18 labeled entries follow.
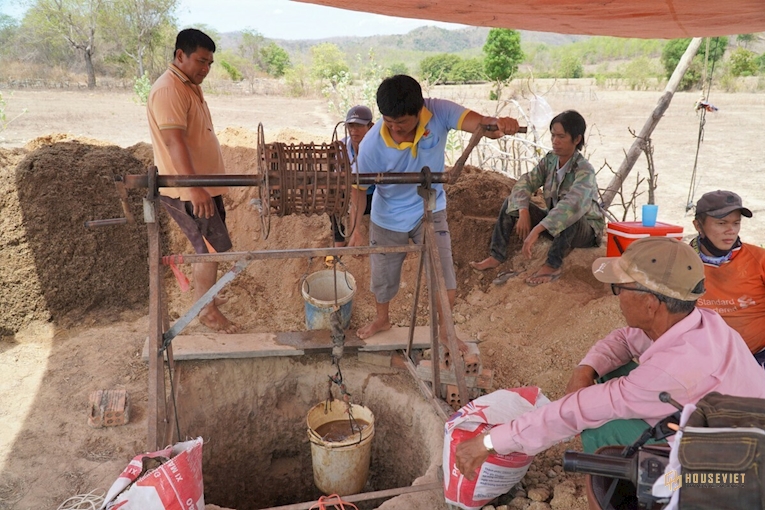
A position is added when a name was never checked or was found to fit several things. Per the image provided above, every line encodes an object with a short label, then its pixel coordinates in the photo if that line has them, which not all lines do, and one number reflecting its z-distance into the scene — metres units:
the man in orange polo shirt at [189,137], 3.23
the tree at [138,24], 25.06
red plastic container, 3.59
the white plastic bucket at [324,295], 3.81
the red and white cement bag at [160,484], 2.02
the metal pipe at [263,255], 2.53
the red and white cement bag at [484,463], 2.24
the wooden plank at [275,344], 3.62
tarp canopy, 2.85
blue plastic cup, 3.64
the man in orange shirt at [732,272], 2.81
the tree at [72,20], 24.16
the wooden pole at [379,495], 2.52
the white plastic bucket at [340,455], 3.28
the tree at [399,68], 41.26
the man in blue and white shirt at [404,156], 2.83
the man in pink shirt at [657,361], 1.77
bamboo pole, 5.00
